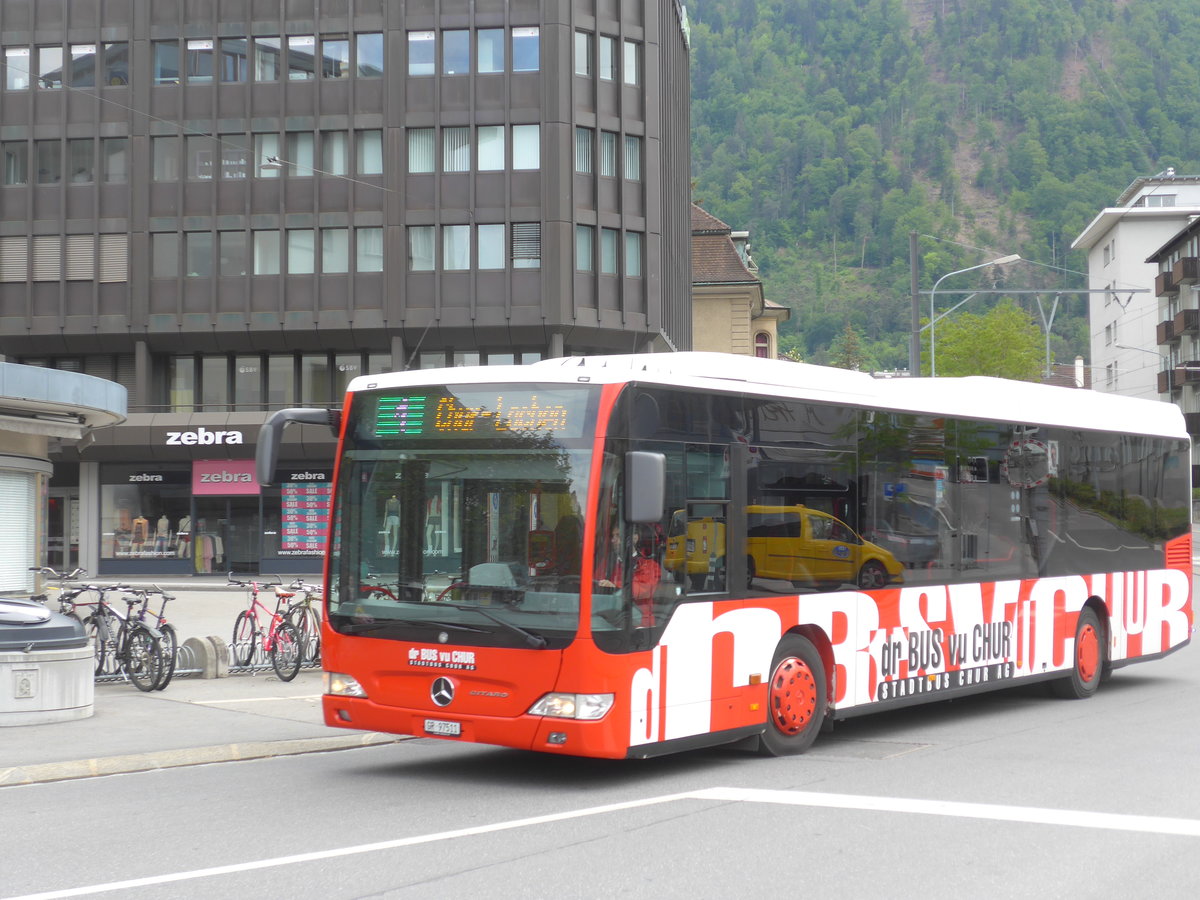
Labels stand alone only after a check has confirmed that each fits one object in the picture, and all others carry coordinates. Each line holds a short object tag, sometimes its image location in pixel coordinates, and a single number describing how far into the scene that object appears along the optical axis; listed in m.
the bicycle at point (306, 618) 15.98
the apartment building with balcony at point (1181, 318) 73.75
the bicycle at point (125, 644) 14.27
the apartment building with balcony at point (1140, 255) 87.50
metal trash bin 11.88
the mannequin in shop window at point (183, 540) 43.78
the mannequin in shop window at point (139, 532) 43.88
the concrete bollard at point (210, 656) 15.62
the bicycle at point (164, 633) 14.22
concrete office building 41.41
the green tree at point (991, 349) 71.62
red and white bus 8.73
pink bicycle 15.62
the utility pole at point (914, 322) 27.28
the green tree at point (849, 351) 112.88
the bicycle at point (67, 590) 14.69
